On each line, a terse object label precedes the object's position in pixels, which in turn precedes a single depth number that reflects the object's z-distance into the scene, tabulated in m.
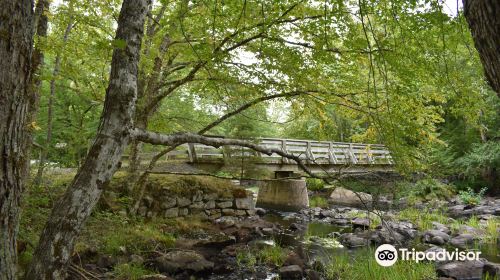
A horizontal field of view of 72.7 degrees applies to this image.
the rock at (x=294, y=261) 6.36
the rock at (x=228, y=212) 10.09
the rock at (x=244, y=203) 10.41
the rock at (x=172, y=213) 8.72
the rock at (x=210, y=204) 9.69
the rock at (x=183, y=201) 9.05
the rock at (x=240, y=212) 10.37
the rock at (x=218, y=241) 7.40
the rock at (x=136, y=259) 5.68
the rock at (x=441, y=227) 9.69
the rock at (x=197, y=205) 9.39
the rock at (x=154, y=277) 4.87
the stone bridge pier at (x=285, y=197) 14.87
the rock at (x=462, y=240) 8.22
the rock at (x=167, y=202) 8.63
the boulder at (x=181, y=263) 5.72
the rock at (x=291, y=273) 5.90
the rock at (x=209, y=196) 9.68
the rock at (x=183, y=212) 9.10
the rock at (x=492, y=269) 5.48
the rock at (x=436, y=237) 8.58
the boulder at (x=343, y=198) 17.11
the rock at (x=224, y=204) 10.01
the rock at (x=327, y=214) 13.20
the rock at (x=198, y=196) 9.42
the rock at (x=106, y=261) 5.42
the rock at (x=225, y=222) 9.40
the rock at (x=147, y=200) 8.37
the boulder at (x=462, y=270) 5.61
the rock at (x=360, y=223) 10.72
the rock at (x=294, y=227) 10.47
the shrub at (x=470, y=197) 15.28
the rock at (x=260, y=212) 12.72
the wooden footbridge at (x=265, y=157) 10.23
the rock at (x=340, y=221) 11.68
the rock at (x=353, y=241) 8.42
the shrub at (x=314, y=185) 20.74
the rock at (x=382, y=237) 8.56
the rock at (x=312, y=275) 5.67
